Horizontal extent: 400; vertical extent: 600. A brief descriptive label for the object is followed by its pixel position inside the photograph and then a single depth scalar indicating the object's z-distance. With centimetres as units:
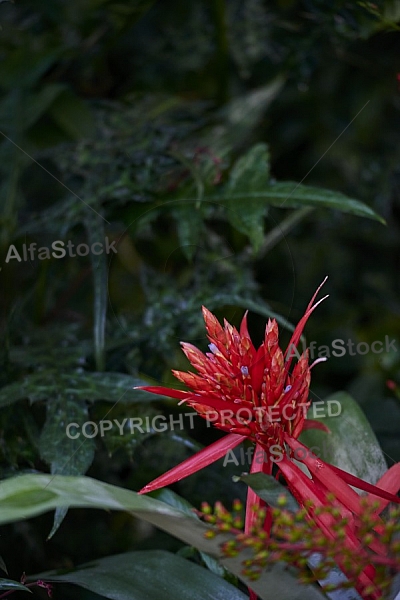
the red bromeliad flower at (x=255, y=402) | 165
